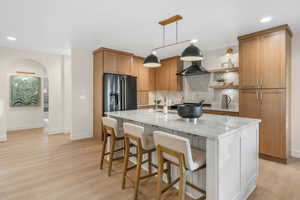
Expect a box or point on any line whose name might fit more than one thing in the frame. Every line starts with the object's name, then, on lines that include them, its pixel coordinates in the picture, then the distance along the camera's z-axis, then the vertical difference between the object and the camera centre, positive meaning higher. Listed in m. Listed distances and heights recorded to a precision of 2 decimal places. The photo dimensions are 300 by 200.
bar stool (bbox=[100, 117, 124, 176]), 2.47 -0.53
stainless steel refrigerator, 4.30 +0.15
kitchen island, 1.45 -0.55
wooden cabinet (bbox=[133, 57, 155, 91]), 5.59 +0.78
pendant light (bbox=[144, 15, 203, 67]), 2.36 +0.67
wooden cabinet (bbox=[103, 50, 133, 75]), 4.41 +1.01
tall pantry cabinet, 2.92 +0.24
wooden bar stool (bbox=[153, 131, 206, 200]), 1.45 -0.58
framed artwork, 5.52 +0.24
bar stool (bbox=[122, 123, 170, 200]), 1.93 -0.57
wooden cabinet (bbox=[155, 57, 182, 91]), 5.36 +0.78
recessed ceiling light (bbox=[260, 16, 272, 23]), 2.62 +1.29
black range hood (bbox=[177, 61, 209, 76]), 4.27 +0.75
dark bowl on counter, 1.98 -0.17
